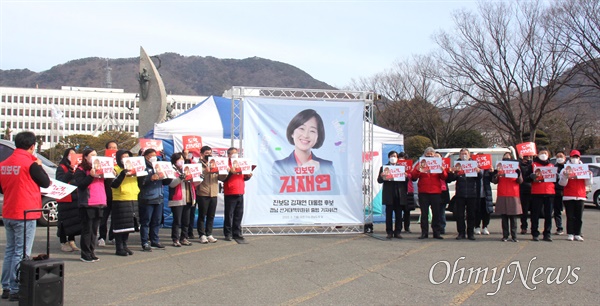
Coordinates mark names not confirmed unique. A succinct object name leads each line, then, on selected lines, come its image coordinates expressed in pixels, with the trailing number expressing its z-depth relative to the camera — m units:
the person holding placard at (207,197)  10.20
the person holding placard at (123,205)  8.70
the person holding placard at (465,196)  10.74
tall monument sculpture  20.72
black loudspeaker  5.34
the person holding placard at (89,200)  8.13
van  14.92
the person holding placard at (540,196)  10.65
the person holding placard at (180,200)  9.67
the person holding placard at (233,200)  10.28
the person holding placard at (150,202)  9.05
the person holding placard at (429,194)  10.73
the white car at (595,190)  18.97
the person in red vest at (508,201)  10.45
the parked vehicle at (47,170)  12.09
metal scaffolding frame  11.03
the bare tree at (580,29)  23.00
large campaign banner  11.05
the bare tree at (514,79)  25.44
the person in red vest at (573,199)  10.56
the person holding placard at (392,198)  10.80
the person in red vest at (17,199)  6.05
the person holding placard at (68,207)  8.89
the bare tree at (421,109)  35.72
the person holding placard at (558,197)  10.92
